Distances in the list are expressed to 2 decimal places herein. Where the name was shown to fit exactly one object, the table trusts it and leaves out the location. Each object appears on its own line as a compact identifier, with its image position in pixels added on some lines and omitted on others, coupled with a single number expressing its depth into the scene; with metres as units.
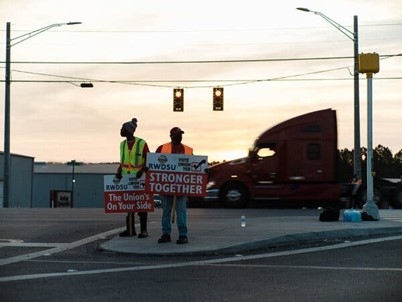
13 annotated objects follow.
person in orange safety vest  13.19
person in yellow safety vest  13.86
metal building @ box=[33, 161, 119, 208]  106.06
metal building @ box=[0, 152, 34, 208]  73.44
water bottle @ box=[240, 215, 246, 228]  15.52
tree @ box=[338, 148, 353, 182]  111.25
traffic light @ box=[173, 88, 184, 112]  40.75
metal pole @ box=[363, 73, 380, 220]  17.03
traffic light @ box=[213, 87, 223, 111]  40.38
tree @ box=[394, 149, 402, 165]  141.51
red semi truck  30.72
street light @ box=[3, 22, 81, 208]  43.41
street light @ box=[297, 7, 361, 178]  42.31
